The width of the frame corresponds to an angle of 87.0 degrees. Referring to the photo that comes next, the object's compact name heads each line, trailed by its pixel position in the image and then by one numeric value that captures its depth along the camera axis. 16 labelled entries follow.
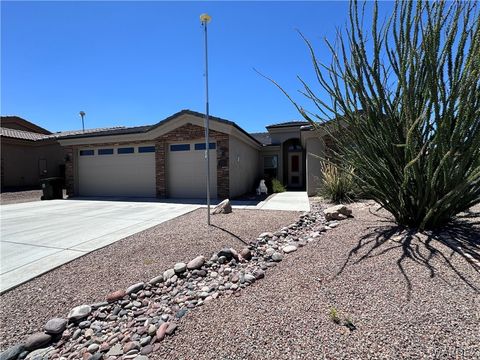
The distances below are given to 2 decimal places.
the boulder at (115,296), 3.16
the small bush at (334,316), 2.30
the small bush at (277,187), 14.49
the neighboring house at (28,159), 17.91
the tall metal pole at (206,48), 5.46
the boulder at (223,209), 7.46
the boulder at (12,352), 2.35
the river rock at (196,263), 3.86
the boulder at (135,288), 3.29
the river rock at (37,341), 2.49
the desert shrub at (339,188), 8.67
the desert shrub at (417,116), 3.52
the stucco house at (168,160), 11.42
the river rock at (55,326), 2.66
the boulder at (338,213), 5.85
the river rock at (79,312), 2.84
